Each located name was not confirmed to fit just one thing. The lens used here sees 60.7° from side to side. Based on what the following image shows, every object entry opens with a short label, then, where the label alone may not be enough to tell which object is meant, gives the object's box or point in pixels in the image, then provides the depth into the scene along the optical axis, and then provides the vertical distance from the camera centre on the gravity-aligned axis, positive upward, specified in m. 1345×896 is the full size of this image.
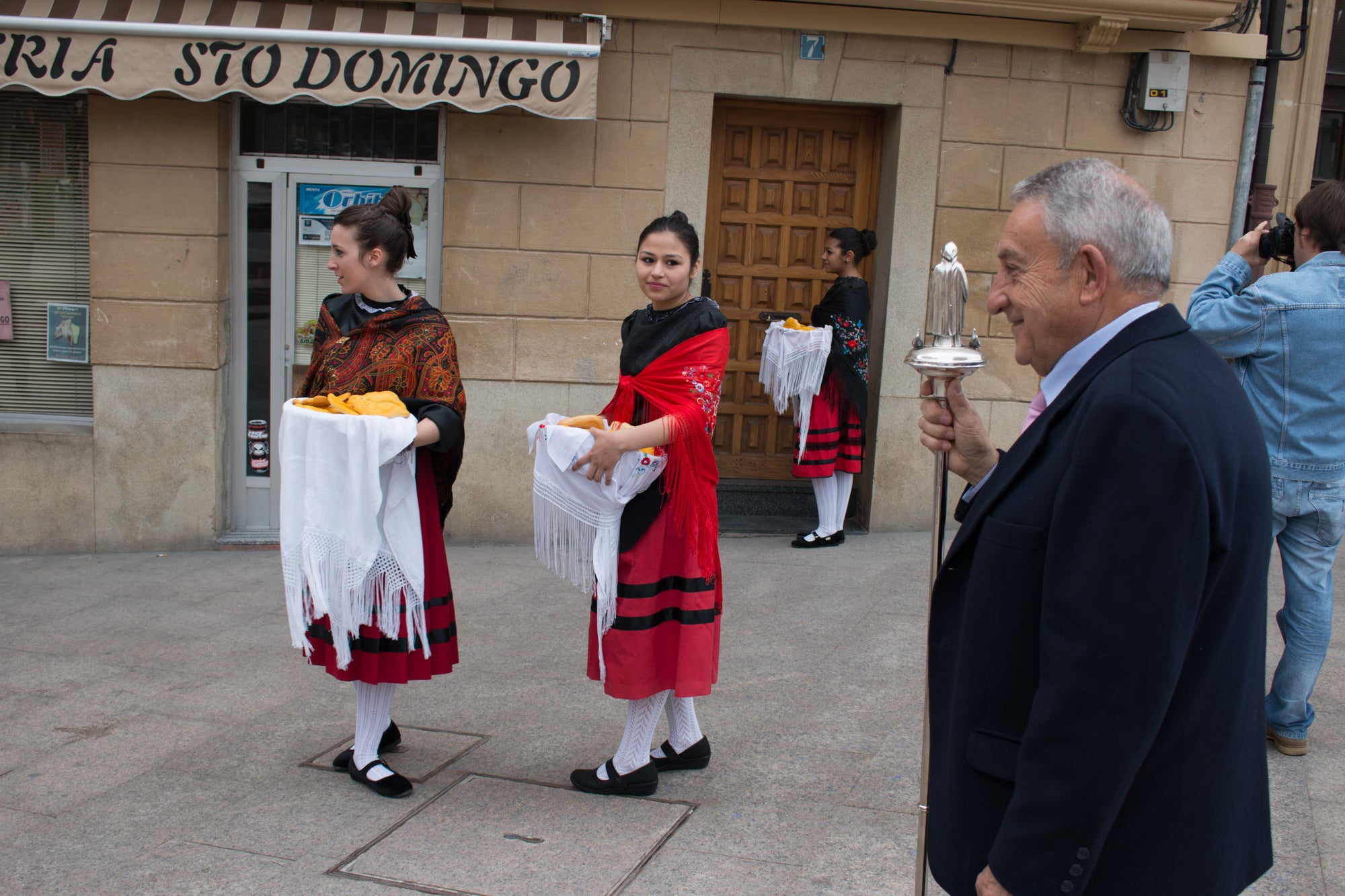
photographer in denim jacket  3.64 -0.19
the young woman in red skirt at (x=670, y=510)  3.43 -0.66
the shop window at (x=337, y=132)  6.71 +0.81
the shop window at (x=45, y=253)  6.66 +0.00
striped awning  6.02 +1.11
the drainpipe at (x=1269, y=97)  7.20 +1.40
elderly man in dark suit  1.49 -0.39
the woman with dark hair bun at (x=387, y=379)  3.51 -0.32
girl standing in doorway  6.73 -0.59
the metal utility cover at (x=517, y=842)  3.08 -1.59
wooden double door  7.30 +0.59
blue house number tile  6.82 +1.48
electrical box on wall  6.86 +1.40
